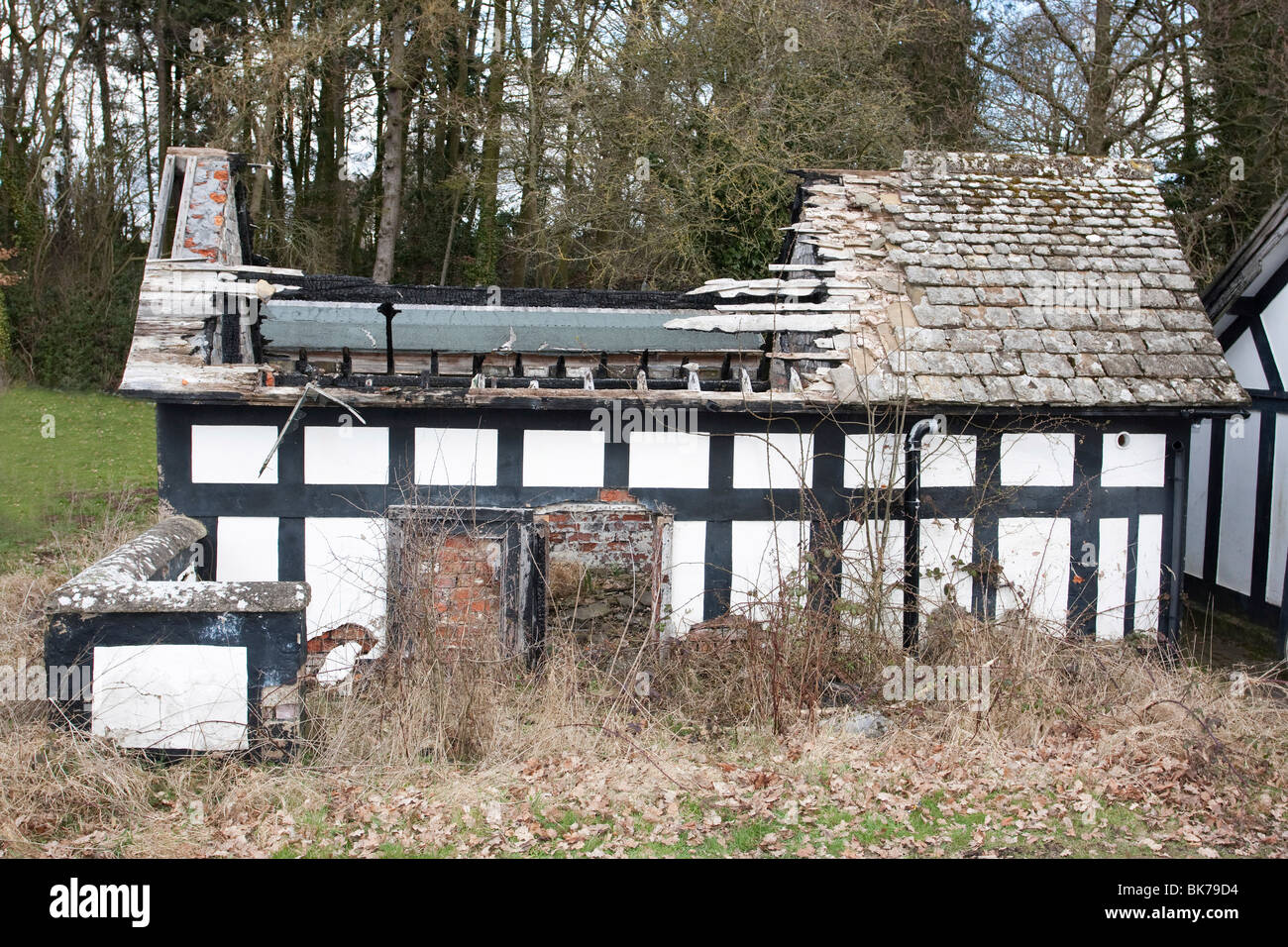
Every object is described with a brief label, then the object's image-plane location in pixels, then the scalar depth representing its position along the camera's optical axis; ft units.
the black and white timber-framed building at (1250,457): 30.73
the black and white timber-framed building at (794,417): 24.53
